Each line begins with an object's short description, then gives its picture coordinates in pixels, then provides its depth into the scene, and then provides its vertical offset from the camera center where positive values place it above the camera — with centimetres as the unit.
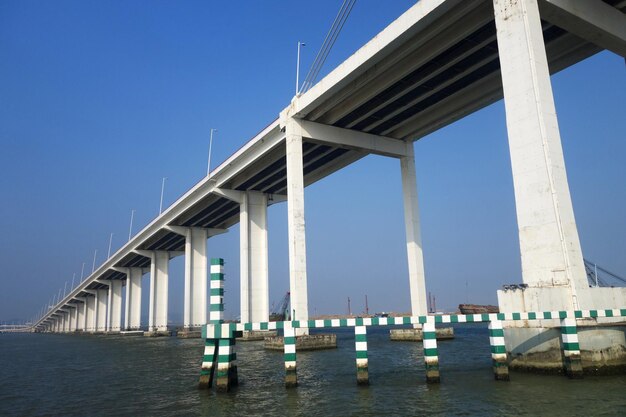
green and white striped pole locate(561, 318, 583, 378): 1131 -144
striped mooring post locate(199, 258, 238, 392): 1198 -106
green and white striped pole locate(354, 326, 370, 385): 1168 -153
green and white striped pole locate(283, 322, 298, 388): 1193 -155
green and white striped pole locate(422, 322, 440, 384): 1157 -155
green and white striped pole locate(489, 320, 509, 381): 1139 -145
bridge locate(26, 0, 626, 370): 1483 +1169
